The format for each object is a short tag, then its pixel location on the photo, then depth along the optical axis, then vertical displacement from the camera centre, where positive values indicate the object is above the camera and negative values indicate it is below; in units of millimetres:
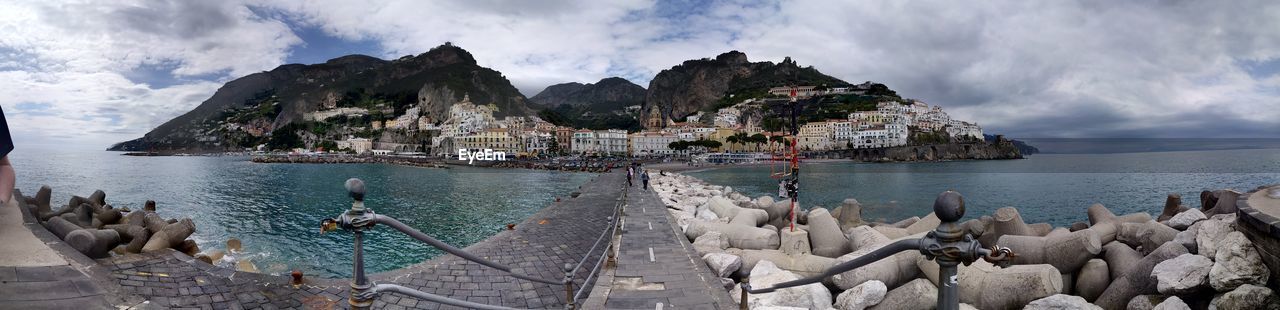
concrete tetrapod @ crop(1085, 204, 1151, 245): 7752 -1408
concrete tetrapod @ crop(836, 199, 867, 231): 12594 -1753
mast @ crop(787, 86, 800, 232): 10039 -361
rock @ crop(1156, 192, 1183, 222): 10875 -1382
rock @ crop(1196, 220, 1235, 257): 5434 -1057
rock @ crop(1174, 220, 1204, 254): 6046 -1186
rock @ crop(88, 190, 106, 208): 11195 -1027
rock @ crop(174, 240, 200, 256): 8505 -1611
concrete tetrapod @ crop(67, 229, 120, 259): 6527 -1162
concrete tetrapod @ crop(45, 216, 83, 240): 7145 -1056
